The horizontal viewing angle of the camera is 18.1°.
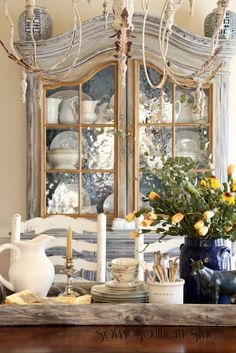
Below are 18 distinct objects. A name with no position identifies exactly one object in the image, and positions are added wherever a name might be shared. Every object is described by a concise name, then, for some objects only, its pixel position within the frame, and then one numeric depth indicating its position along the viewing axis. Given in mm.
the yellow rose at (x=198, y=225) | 2495
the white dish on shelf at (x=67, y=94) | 4510
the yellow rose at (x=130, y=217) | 2633
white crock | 2475
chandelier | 2439
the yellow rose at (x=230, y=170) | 2634
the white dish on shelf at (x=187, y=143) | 4478
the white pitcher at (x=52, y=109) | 4516
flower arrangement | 2582
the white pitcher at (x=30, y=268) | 2789
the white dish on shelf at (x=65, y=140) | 4532
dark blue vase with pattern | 2566
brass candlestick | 2865
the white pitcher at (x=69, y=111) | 4523
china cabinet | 4389
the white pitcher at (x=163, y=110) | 4462
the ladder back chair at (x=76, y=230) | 3405
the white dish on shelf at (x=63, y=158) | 4530
